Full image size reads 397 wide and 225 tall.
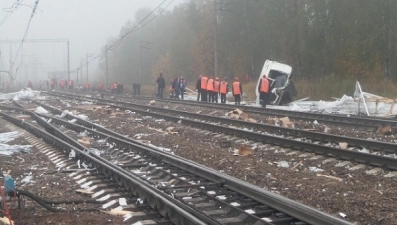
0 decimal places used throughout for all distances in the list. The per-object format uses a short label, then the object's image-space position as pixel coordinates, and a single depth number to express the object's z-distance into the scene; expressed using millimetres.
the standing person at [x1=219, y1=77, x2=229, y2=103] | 30750
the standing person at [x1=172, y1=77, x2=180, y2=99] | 37312
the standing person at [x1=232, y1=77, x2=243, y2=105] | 28872
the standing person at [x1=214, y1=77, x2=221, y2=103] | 31375
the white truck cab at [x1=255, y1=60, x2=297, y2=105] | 28391
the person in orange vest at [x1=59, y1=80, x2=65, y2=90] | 75500
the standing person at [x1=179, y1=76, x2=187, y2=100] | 36938
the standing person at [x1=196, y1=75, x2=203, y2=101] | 33031
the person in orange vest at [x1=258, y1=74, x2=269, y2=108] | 25562
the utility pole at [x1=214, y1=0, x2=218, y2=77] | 35750
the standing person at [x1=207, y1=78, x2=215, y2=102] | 31547
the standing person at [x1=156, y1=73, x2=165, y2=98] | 38750
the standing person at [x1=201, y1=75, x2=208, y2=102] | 32516
